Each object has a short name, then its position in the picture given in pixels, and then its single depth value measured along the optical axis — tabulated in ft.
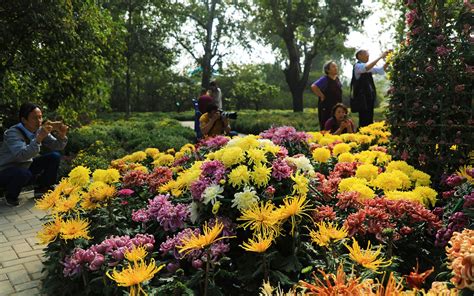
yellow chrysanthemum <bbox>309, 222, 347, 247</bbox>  5.89
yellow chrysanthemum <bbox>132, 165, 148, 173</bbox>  11.67
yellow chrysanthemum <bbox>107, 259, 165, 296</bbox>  5.14
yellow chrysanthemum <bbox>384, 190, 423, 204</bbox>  7.48
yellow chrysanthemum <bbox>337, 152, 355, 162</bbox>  11.46
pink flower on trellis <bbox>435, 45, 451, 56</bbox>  9.61
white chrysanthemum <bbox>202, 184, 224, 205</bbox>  7.48
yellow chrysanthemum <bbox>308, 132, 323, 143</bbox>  15.02
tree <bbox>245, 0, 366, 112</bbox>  72.69
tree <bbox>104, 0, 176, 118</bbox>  63.87
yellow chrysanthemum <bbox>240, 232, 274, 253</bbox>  5.79
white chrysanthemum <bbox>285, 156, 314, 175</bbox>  8.41
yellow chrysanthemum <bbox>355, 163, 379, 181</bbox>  9.52
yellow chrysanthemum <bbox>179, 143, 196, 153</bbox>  14.26
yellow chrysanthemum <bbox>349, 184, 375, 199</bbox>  8.08
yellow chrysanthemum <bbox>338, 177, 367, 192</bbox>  8.77
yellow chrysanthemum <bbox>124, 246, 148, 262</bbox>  5.94
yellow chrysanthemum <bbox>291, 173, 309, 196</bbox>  7.55
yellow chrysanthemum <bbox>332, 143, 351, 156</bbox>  12.54
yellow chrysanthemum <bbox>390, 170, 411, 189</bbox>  8.80
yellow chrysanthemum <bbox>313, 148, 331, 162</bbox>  11.43
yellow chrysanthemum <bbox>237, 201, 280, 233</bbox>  6.22
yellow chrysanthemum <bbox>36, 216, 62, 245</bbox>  7.79
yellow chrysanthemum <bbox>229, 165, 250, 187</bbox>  7.60
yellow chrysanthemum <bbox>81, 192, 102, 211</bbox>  9.27
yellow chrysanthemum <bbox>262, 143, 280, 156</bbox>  8.49
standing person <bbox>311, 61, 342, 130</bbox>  21.30
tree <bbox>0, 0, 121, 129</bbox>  19.25
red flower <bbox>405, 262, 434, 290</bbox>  3.90
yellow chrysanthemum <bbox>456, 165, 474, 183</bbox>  7.39
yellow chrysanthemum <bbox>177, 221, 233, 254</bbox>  5.74
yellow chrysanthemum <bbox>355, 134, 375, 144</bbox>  14.61
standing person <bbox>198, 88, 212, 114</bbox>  27.30
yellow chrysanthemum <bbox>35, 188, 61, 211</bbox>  9.06
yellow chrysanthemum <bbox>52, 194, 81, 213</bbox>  8.76
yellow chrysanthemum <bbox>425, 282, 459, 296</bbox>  3.16
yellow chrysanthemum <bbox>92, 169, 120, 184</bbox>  10.80
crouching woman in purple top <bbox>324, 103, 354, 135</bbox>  18.12
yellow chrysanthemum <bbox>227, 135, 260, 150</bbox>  8.40
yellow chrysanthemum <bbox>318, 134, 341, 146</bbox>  14.14
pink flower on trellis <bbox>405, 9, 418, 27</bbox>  10.64
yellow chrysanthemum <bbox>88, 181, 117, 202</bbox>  9.11
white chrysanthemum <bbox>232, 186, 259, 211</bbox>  7.22
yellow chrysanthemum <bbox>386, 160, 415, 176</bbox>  9.55
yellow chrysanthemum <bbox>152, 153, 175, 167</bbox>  13.50
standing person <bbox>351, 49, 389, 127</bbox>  21.31
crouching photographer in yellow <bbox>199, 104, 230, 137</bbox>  19.12
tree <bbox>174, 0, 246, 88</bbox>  85.66
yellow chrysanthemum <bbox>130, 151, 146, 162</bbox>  14.49
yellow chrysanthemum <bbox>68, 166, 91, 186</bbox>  10.62
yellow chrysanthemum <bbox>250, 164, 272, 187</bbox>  7.68
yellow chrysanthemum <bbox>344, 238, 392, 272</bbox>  4.86
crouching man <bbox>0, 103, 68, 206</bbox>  15.56
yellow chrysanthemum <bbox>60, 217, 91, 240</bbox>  7.63
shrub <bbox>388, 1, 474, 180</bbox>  9.59
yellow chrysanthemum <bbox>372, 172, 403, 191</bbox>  8.60
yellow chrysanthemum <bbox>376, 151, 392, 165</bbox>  11.38
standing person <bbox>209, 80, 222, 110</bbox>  34.47
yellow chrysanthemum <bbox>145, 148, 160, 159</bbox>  15.23
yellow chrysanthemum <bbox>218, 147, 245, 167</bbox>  7.99
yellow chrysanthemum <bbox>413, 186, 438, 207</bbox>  7.96
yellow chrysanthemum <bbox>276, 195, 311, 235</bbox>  6.23
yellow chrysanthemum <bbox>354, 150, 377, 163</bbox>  11.46
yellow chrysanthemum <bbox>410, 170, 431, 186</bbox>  9.07
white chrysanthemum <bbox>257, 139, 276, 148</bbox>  8.66
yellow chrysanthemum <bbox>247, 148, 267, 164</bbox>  7.98
